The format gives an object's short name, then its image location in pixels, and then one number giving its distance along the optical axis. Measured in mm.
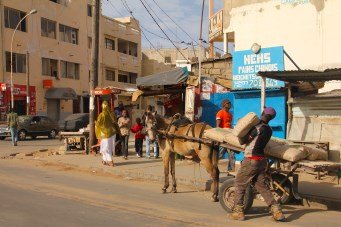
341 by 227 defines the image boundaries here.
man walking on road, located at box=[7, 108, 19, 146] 22438
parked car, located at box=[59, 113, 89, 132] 24594
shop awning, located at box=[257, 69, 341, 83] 9141
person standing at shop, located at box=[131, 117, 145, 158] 16344
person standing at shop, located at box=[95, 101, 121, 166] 14297
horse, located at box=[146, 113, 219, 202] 9164
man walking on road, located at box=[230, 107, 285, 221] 7398
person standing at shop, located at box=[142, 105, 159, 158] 16073
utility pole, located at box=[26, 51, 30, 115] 37375
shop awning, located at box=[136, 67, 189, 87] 14742
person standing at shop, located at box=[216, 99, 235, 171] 12230
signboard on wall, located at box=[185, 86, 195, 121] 14965
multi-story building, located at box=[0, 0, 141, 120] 38094
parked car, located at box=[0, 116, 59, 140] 29703
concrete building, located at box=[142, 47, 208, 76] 60750
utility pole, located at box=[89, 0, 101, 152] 17391
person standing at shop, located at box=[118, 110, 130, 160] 15875
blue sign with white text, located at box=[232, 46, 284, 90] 12453
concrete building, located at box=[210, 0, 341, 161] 10344
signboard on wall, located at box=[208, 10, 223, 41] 21841
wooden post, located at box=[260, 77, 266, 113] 10398
